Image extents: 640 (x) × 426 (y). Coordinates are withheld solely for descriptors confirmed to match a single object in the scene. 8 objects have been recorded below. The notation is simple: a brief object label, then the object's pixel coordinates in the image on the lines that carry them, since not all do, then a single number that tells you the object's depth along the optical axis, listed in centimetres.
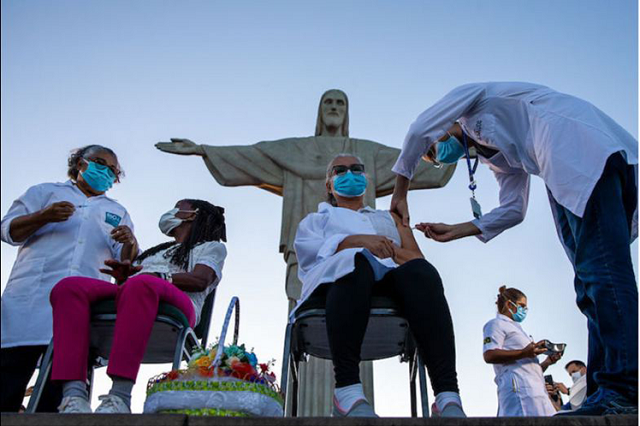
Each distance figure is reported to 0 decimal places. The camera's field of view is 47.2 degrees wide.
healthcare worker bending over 264
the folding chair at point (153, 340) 295
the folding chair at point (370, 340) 305
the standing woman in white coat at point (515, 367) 464
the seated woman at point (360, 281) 267
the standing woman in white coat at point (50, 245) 324
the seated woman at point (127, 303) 272
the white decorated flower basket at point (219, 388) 247
